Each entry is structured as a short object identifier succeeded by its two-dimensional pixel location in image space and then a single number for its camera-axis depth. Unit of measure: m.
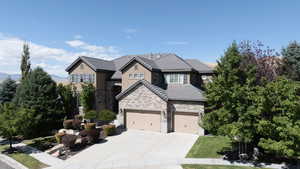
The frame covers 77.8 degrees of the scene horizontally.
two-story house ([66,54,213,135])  21.09
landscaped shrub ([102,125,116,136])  20.36
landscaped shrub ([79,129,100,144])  18.12
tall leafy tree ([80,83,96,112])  26.86
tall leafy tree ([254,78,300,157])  10.72
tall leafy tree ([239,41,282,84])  22.06
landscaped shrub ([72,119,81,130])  23.38
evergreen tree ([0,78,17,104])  30.64
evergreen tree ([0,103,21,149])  16.56
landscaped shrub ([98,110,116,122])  22.23
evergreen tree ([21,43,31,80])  39.75
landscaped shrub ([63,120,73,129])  23.69
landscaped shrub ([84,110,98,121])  23.66
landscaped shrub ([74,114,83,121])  25.98
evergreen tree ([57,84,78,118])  26.92
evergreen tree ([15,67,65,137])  22.94
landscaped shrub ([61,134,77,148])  16.58
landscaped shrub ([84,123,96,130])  21.03
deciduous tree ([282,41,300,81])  25.79
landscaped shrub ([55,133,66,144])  18.70
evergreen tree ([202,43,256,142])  12.28
